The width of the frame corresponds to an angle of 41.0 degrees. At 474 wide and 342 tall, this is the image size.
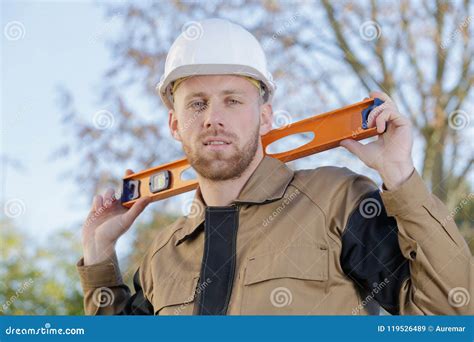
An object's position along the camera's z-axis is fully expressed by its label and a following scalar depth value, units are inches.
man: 89.4
